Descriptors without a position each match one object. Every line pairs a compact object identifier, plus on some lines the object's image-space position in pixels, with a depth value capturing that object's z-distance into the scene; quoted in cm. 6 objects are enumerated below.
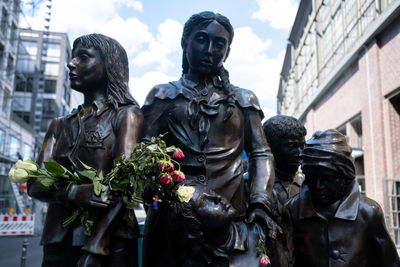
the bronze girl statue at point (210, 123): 238
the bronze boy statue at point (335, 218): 224
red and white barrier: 1439
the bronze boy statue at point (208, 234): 181
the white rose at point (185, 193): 175
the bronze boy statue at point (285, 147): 320
